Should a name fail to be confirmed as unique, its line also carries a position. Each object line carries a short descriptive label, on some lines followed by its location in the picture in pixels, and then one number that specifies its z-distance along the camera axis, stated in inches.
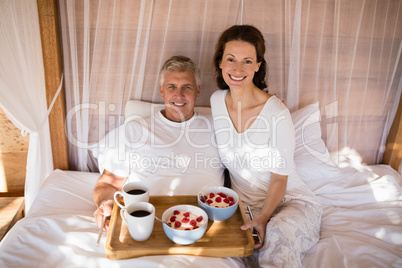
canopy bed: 65.2
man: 66.8
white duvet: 48.5
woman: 56.4
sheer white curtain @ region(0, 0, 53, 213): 58.8
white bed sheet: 47.0
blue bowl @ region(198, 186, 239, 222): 51.0
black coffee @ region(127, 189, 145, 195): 51.4
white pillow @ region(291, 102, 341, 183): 78.8
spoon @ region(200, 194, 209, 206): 52.9
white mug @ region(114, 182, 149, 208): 49.3
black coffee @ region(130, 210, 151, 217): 46.2
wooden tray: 46.1
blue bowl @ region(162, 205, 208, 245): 44.8
